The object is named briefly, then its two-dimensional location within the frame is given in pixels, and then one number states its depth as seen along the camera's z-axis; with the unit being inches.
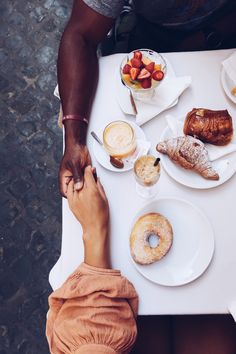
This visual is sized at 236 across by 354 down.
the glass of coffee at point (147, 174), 63.4
